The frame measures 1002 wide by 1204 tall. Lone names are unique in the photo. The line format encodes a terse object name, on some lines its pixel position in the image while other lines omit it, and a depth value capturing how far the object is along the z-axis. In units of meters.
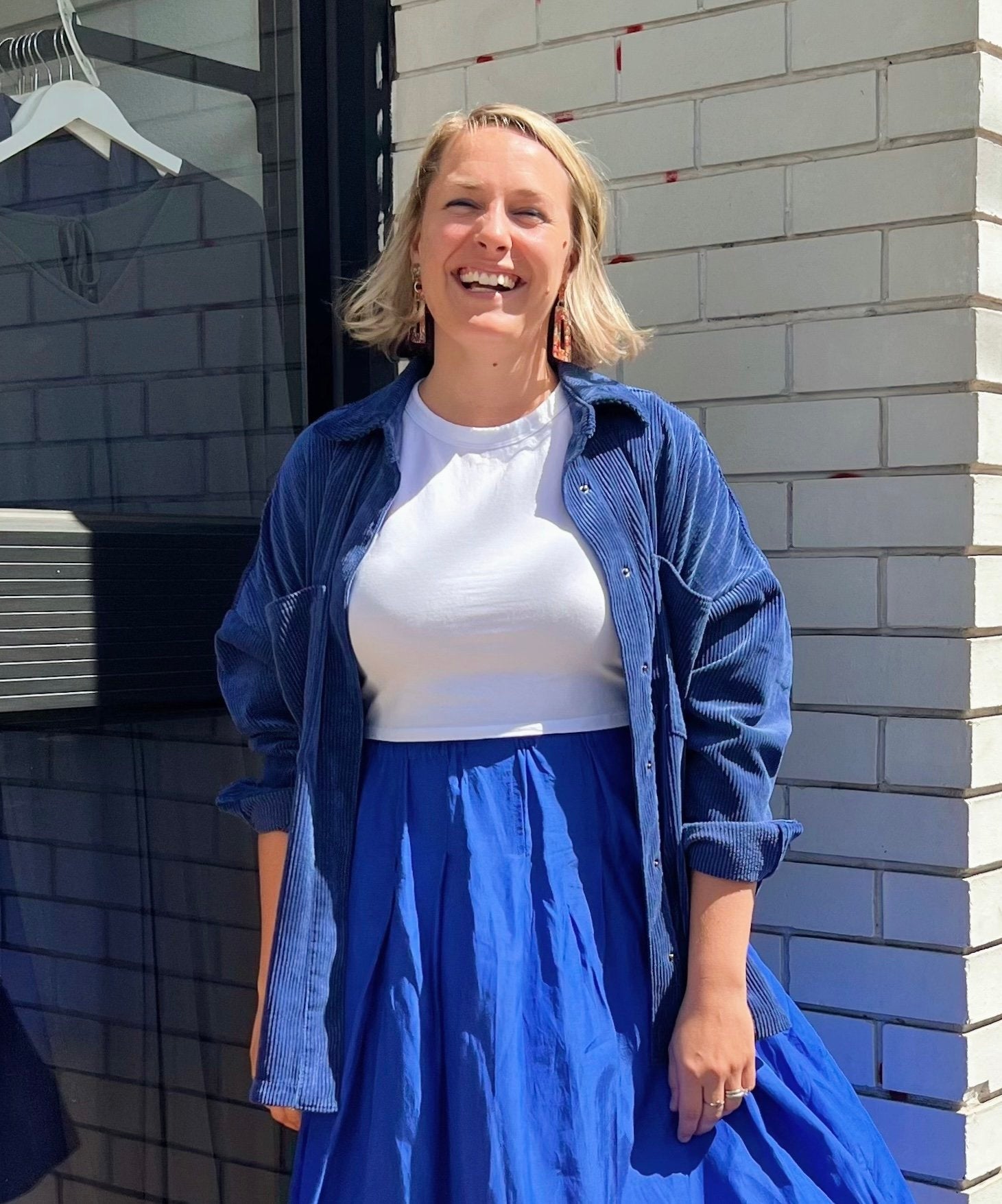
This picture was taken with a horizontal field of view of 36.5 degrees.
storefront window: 2.36
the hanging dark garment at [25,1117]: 2.30
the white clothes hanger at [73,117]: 2.39
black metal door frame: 2.80
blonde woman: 1.82
